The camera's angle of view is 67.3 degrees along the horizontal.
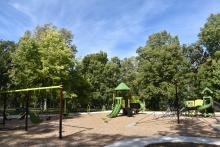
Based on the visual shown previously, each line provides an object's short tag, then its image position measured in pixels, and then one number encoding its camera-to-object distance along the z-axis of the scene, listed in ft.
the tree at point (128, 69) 118.04
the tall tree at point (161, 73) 77.29
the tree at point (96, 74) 90.82
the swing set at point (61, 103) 25.05
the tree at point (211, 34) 85.72
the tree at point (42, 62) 56.85
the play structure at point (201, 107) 45.68
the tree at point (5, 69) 59.44
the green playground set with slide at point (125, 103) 50.00
